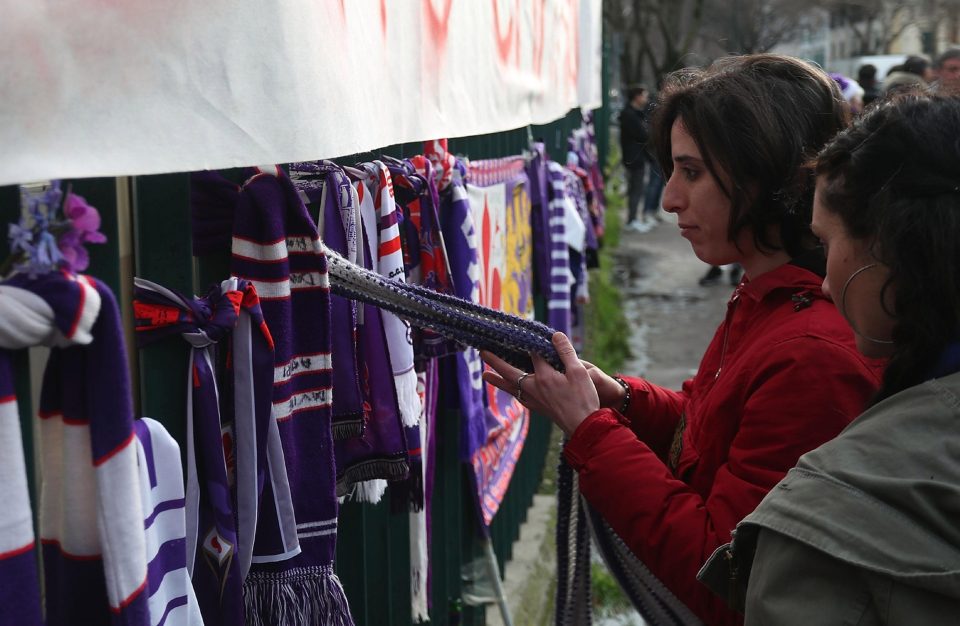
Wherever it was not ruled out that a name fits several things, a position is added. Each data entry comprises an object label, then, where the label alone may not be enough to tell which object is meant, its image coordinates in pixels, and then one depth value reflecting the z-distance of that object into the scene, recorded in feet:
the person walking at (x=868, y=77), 34.24
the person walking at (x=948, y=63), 25.60
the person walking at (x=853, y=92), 27.80
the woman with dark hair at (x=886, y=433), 4.22
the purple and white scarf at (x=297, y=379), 5.20
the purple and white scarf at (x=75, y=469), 3.44
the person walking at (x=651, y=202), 54.19
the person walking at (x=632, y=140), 48.42
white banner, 3.56
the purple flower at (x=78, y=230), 3.61
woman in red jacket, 5.74
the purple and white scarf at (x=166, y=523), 4.30
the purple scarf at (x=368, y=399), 6.48
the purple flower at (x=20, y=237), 3.40
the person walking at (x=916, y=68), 27.00
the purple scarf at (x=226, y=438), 4.77
